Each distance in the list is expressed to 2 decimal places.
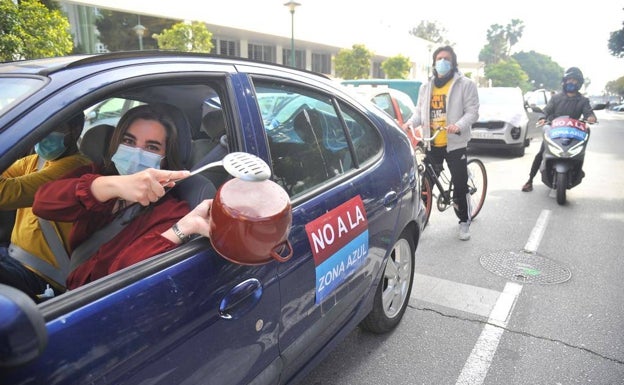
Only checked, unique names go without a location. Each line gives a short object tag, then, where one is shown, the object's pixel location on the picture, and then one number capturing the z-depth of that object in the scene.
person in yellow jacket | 1.85
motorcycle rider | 6.09
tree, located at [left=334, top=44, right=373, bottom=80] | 29.70
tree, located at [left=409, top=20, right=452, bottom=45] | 76.81
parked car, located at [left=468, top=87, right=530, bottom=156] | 10.36
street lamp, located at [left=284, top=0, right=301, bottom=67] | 20.30
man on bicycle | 4.39
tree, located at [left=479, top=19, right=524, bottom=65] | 103.94
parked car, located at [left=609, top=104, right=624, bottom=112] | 54.33
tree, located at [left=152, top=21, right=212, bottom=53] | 19.03
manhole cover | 3.84
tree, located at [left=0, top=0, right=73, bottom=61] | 9.33
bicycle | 4.81
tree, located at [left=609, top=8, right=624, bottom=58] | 38.31
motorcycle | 6.14
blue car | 1.12
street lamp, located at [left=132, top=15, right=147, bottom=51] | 19.61
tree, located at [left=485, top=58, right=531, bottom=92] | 82.44
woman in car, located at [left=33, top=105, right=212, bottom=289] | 1.44
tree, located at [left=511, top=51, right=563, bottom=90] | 121.38
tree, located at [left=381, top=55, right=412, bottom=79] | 34.42
